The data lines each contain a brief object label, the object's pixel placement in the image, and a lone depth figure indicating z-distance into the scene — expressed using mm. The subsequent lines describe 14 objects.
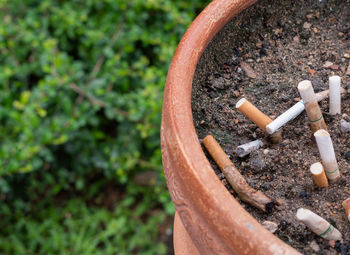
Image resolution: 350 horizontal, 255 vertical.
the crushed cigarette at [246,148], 443
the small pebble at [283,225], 413
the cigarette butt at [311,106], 414
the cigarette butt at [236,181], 416
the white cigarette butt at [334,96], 429
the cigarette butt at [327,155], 403
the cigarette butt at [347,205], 409
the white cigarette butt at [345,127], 450
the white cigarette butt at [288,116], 434
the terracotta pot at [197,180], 379
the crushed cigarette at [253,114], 435
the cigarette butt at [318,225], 390
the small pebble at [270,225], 409
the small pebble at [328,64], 482
